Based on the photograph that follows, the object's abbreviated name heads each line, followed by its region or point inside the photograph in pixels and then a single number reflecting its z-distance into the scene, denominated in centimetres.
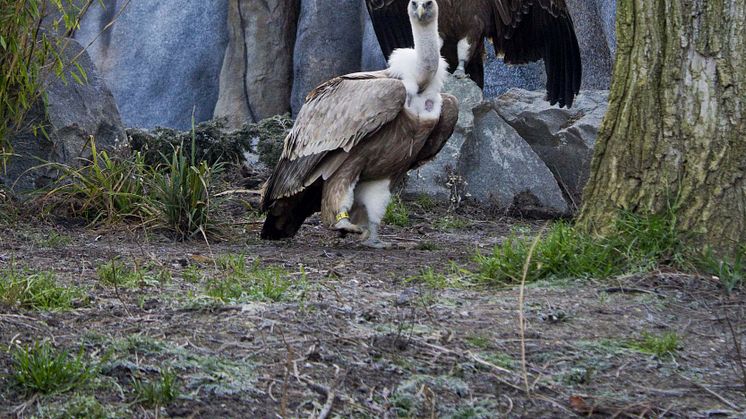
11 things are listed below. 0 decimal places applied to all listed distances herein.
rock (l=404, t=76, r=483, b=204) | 1695
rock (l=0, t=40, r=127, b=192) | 1398
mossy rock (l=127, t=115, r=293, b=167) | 1669
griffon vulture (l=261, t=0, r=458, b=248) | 1212
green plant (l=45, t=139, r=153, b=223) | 1335
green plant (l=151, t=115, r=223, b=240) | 1293
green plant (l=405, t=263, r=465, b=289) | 902
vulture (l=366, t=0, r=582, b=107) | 1861
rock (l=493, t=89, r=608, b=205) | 1767
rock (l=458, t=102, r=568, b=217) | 1716
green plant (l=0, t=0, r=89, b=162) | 1181
